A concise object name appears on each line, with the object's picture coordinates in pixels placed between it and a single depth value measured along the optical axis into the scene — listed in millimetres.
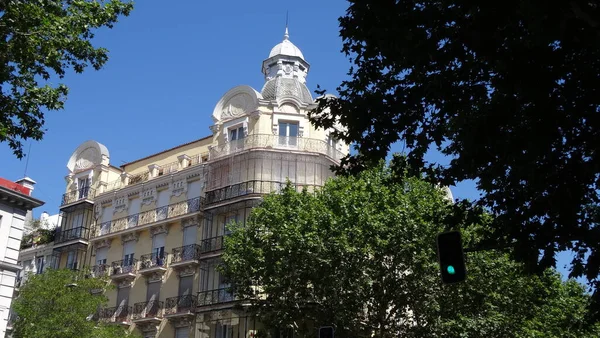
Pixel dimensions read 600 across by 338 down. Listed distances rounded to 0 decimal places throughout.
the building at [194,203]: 39750
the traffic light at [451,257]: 12227
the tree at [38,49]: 16484
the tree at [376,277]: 28656
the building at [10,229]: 31891
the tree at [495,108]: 12094
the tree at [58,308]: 34719
